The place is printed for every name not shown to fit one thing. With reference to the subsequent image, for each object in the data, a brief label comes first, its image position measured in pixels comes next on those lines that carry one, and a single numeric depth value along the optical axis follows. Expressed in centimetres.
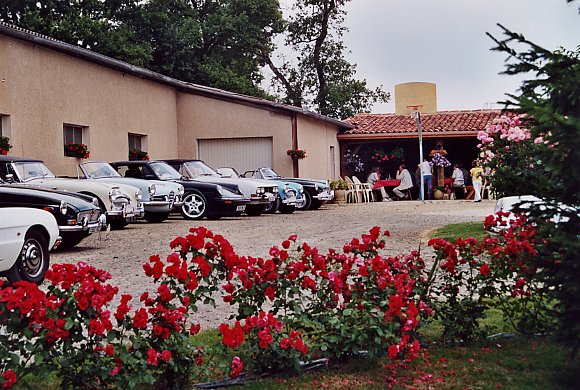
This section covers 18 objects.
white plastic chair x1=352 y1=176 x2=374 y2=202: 2892
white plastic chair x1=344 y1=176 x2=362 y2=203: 2844
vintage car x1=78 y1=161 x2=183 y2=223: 1567
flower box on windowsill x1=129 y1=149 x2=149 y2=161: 2191
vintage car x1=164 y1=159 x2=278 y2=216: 1853
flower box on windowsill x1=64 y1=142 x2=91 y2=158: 1862
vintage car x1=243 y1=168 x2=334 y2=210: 2228
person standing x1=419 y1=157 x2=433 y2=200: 2803
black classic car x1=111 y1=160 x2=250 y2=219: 1730
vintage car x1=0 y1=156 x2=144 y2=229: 1182
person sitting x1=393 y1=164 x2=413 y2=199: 2955
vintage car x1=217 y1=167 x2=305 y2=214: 2025
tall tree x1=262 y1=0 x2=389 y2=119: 3994
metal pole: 2355
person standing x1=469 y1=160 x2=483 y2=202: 2542
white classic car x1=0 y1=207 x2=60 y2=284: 753
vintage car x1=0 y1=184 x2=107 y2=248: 1026
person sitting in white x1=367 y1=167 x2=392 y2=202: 2998
